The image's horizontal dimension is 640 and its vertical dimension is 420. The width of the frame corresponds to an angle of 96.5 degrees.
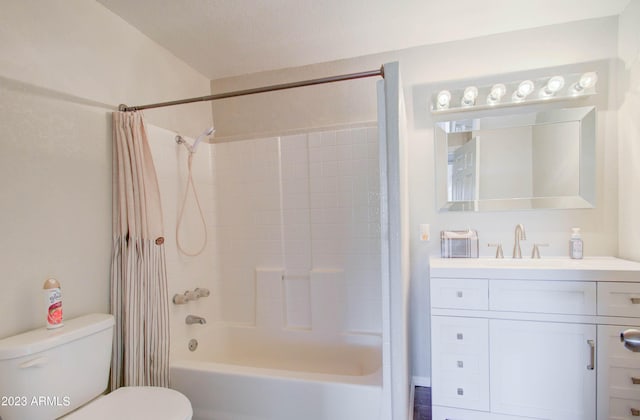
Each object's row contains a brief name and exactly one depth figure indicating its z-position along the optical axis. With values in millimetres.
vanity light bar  1830
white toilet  1036
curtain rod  1335
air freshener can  1165
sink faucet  1941
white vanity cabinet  1484
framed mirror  1873
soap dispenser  1808
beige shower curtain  1480
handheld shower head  1958
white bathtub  1381
